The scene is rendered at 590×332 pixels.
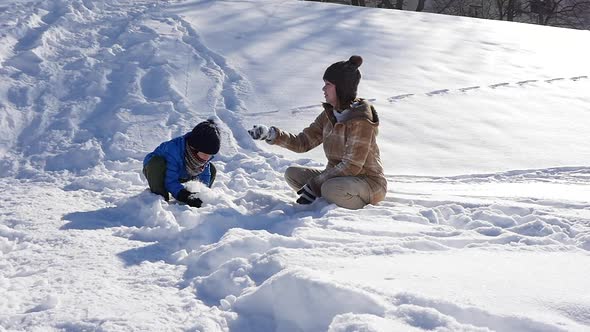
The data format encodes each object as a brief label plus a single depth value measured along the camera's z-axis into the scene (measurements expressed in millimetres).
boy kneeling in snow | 3941
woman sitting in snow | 3990
